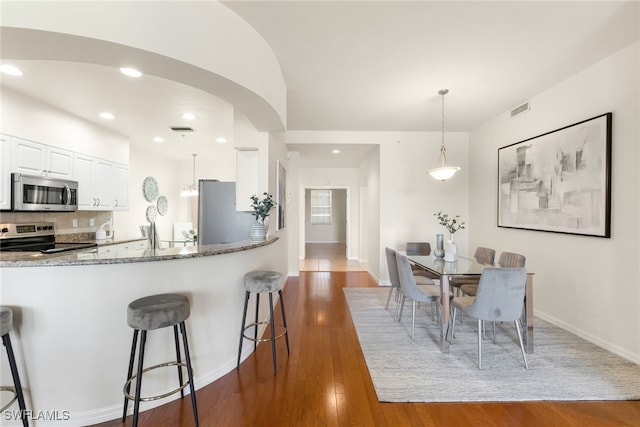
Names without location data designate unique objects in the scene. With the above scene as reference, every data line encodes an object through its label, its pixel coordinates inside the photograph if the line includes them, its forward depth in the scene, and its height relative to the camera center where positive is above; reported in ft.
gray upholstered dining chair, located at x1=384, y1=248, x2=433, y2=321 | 10.53 -2.75
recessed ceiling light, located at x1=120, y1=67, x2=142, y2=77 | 7.73 +3.94
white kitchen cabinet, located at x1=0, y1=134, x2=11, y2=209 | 8.90 +1.20
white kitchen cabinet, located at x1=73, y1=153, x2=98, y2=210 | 12.02 +1.35
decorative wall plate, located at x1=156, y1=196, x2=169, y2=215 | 19.46 +0.36
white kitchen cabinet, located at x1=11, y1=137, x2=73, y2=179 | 9.42 +1.85
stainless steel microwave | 9.25 +0.56
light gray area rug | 6.53 -4.28
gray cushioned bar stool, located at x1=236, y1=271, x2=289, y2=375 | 7.42 -2.08
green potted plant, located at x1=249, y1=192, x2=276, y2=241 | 9.29 -0.26
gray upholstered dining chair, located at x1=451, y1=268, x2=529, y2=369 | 7.45 -2.32
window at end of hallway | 38.32 +0.42
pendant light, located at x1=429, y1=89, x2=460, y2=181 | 11.21 +1.70
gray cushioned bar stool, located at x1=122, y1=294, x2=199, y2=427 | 5.21 -2.14
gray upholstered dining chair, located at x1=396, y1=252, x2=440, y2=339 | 9.22 -2.68
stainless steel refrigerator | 12.42 -0.30
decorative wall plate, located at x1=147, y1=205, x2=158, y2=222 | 18.28 -0.22
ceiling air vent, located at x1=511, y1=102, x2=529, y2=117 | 11.79 +4.56
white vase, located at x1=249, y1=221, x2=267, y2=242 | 9.27 -0.76
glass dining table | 8.17 -2.72
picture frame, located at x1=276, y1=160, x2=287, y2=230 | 12.58 +0.71
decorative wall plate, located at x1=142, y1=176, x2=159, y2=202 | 17.89 +1.44
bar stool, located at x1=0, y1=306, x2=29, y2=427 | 4.76 -2.65
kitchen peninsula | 5.33 -2.27
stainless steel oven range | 9.45 -1.11
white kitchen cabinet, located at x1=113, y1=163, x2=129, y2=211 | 14.38 +1.14
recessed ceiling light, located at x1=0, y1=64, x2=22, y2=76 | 7.82 +4.05
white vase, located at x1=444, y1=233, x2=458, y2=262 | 10.40 -1.52
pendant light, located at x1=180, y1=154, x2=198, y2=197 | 19.32 +1.39
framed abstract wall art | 8.64 +1.20
